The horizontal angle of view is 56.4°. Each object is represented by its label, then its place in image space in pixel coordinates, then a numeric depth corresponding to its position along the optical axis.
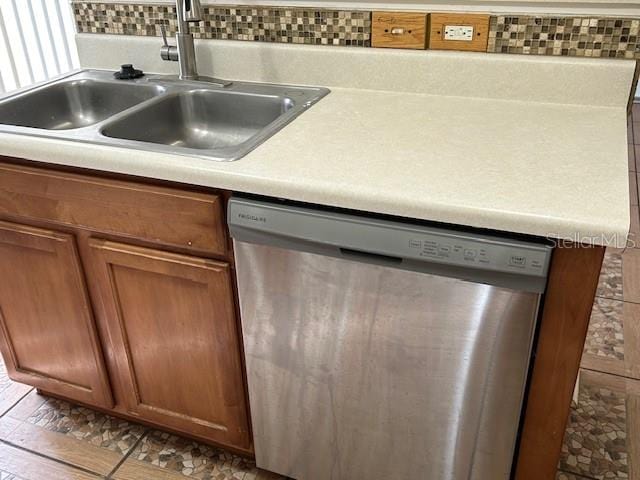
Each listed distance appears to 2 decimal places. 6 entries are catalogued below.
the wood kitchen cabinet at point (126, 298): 1.26
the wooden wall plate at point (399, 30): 1.49
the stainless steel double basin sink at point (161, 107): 1.56
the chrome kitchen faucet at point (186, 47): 1.53
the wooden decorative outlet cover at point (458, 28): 1.44
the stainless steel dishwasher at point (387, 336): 1.02
